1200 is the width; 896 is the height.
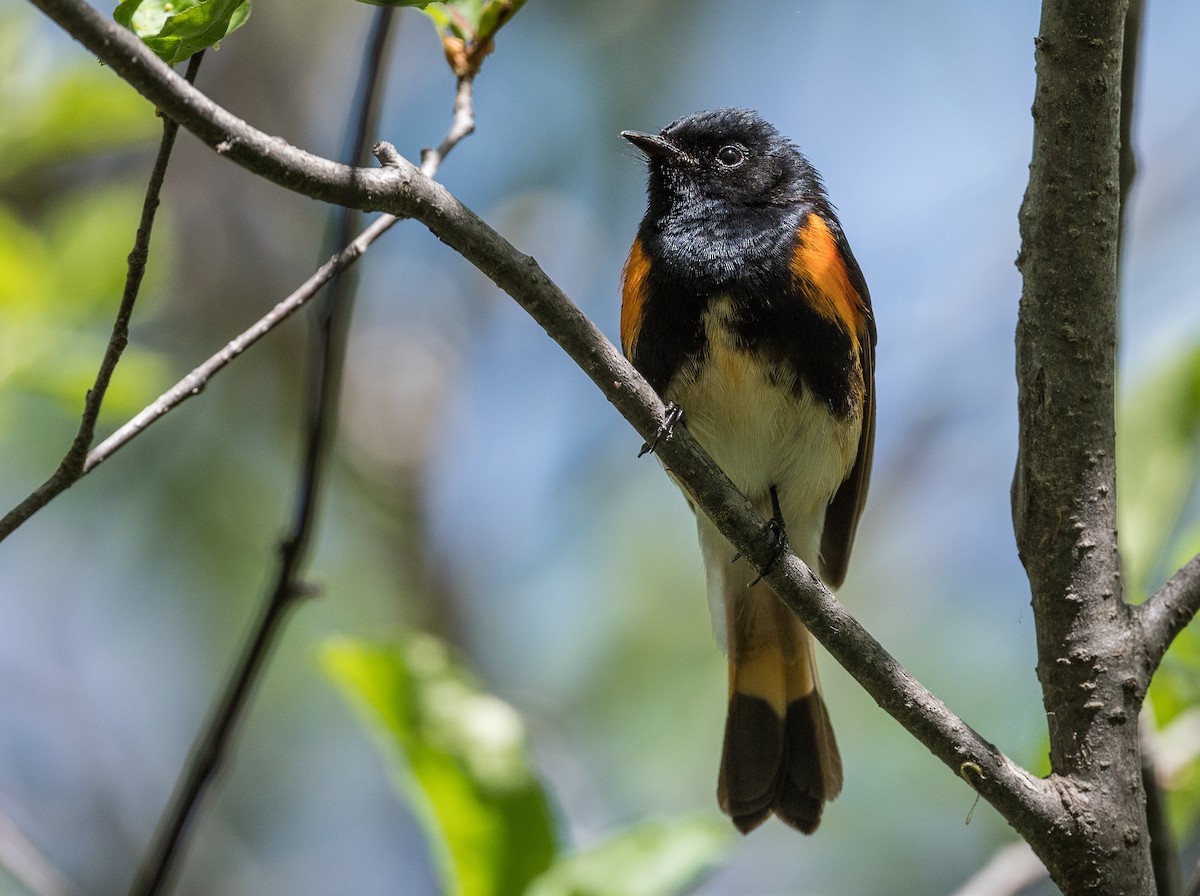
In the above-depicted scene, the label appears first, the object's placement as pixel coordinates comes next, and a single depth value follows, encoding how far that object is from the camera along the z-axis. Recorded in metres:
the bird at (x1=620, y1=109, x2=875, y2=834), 6.30
